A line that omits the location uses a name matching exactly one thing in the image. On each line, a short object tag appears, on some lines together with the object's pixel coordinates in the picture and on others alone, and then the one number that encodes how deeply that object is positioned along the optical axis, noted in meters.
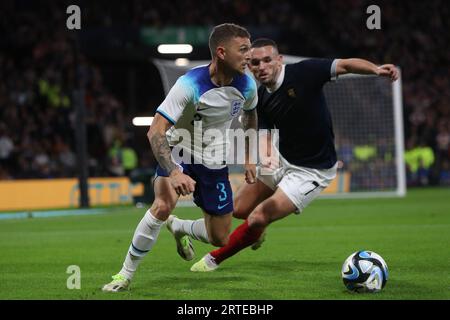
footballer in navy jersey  15.68
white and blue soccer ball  12.98
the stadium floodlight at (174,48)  54.06
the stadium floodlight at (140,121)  52.59
